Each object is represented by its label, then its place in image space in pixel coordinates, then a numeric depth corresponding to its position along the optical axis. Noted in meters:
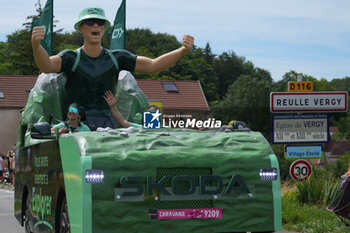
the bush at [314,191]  13.96
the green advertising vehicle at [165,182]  6.48
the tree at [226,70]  129.88
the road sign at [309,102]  14.99
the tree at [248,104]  95.11
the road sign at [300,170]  14.84
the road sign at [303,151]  15.57
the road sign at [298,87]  15.74
